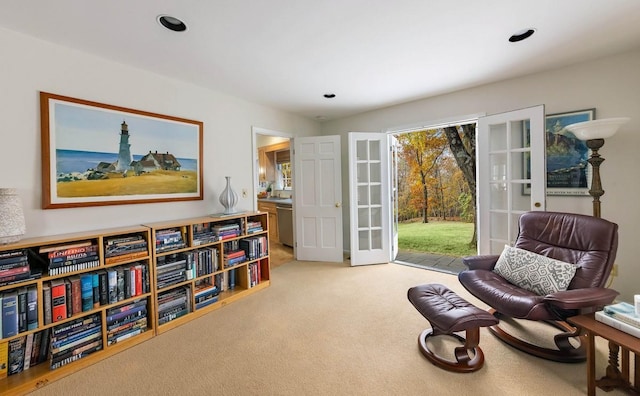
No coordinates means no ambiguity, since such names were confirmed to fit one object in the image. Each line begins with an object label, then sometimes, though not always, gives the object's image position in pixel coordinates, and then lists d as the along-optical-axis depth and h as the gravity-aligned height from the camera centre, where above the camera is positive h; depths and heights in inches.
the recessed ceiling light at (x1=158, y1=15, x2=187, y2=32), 70.2 +49.7
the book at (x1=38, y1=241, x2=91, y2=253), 70.0 -13.1
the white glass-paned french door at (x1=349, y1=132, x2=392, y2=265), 154.8 -1.6
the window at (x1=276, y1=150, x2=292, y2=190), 243.6 +23.0
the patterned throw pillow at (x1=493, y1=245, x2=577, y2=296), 75.0 -24.5
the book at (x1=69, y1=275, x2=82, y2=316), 72.2 -27.0
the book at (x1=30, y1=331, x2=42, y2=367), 70.2 -40.7
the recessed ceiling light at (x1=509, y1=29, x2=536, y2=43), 80.5 +50.9
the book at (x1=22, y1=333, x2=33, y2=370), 68.5 -40.3
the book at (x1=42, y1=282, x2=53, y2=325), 68.0 -27.8
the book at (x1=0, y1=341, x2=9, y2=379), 64.4 -39.8
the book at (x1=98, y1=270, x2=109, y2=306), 77.1 -26.5
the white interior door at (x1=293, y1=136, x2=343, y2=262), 161.9 +0.1
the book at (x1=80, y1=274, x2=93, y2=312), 73.9 -26.5
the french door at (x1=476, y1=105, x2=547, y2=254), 105.6 +9.3
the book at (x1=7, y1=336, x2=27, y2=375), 66.2 -40.0
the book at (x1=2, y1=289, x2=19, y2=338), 62.0 -27.8
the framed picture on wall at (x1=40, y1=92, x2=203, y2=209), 80.6 +16.4
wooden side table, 55.5 -38.9
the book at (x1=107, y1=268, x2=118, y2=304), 78.2 -26.3
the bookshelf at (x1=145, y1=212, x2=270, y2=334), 91.7 -26.9
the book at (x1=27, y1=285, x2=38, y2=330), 65.7 -27.9
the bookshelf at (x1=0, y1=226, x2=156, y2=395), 65.0 -28.7
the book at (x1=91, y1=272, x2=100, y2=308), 76.0 -26.6
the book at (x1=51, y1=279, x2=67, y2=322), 69.2 -27.4
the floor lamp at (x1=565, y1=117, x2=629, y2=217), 85.4 +19.0
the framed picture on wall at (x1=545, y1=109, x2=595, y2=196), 102.5 +14.5
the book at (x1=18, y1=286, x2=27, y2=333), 64.4 -27.9
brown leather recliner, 63.8 -25.3
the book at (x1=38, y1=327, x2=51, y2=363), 71.7 -40.3
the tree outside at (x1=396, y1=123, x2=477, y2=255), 250.8 +4.5
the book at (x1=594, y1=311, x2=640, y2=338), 51.9 -28.3
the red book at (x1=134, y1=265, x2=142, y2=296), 84.3 -26.3
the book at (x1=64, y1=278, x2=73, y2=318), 71.4 -27.3
